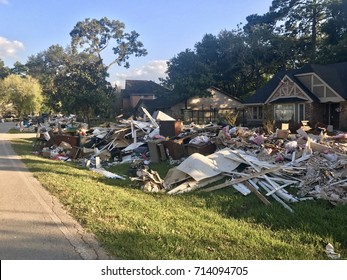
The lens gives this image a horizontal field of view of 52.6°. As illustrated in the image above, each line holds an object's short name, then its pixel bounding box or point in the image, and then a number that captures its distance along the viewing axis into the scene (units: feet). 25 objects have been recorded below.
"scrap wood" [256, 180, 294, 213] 22.62
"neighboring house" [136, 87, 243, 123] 137.28
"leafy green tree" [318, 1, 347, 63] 131.42
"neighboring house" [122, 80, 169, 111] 226.17
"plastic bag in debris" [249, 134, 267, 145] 42.59
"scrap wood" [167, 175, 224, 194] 28.01
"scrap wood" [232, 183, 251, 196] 26.32
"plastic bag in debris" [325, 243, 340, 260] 15.94
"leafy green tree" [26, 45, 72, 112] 241.55
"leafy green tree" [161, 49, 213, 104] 137.90
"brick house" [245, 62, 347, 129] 99.50
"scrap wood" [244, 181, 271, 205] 23.93
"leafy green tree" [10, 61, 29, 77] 345.92
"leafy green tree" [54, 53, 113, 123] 126.31
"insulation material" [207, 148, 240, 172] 31.24
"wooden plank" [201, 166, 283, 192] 27.78
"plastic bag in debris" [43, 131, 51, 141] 63.88
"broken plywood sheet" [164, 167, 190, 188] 29.82
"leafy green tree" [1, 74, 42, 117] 231.91
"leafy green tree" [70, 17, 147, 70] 202.08
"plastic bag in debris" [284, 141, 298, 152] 37.28
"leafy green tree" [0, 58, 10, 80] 330.42
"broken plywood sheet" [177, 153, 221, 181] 29.53
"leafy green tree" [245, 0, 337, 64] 151.43
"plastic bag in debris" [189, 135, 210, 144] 44.06
